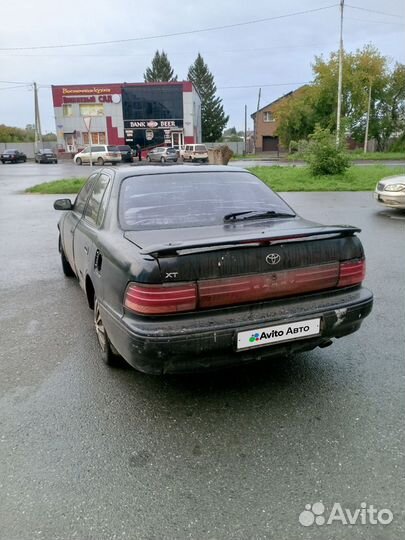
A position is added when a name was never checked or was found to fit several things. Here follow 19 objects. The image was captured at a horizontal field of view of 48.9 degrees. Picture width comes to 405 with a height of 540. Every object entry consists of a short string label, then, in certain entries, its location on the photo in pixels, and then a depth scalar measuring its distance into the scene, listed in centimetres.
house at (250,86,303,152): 6050
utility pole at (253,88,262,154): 6094
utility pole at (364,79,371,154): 4510
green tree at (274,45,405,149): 4353
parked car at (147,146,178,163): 3666
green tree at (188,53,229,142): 7176
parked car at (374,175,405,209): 1007
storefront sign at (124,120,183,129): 4634
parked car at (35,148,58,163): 4078
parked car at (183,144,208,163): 3734
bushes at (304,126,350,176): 1809
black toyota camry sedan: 259
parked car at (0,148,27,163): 4341
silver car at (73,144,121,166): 3603
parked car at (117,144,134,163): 3861
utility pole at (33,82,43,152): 5181
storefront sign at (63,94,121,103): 4634
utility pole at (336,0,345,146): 2869
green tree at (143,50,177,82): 7450
